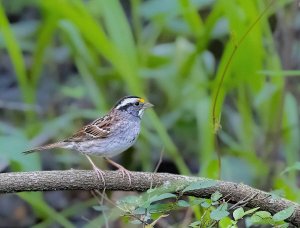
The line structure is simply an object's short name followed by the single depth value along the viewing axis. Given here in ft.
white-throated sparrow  30.04
